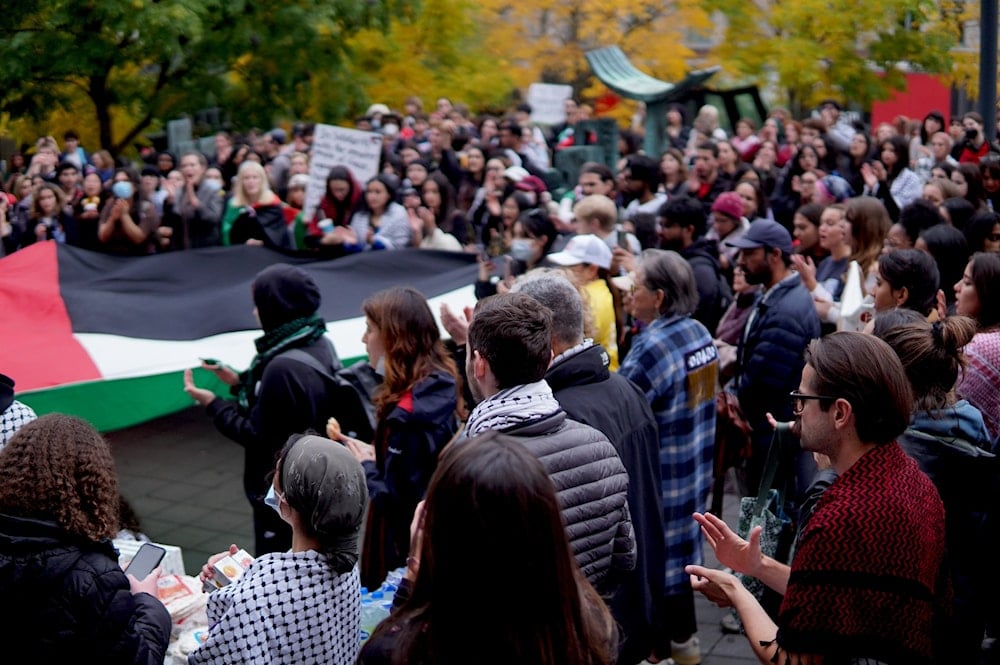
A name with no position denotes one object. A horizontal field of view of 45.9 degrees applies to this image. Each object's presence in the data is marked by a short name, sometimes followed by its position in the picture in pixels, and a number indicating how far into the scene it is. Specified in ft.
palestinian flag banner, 20.51
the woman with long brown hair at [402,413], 15.70
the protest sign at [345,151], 35.81
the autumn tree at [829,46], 69.67
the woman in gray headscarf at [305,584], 10.61
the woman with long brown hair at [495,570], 7.41
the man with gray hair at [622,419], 13.73
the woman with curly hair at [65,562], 10.26
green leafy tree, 43.78
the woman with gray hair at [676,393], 17.52
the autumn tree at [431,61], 69.62
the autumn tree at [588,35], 93.50
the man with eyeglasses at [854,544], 9.64
